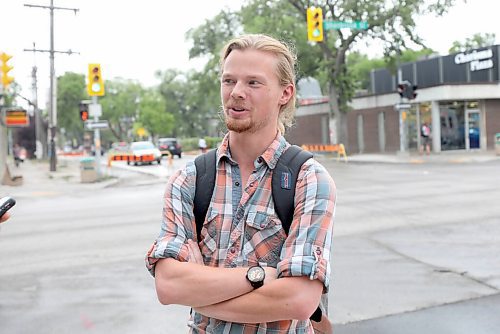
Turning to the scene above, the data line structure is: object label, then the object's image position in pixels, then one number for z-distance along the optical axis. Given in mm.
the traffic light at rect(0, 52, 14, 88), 18516
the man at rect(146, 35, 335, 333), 1876
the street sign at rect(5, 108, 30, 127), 20594
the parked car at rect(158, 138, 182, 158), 43688
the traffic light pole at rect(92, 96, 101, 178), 22188
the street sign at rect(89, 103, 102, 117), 22109
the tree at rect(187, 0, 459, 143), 30094
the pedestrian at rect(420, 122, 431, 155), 31281
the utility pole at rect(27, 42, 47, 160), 48584
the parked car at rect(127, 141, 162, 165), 32916
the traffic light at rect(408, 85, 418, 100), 27522
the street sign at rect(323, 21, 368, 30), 21438
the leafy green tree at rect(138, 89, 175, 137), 75875
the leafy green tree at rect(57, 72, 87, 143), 61344
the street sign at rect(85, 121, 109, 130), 21875
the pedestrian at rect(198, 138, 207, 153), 41188
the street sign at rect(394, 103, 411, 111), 28062
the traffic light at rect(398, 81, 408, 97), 27703
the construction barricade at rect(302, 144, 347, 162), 30355
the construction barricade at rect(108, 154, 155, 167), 27244
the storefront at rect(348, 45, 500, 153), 31750
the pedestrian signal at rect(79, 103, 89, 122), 25411
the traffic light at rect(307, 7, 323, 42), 19406
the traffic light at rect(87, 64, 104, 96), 20250
